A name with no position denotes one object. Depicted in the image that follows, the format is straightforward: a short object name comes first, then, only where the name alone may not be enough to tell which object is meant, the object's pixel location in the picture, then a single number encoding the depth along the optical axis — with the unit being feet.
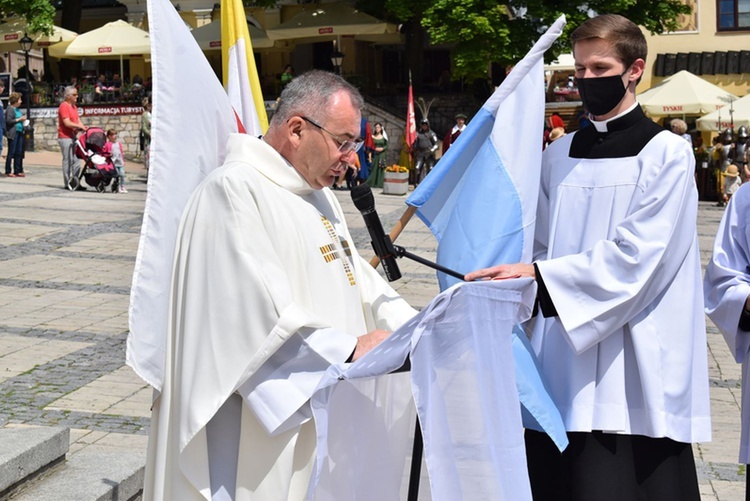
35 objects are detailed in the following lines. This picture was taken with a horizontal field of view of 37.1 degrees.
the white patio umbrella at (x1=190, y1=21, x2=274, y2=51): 104.78
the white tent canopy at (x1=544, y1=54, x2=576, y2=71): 104.98
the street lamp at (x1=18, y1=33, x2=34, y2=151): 93.56
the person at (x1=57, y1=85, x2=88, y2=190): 62.80
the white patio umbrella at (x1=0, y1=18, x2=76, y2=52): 103.71
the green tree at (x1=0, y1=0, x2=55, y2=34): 100.68
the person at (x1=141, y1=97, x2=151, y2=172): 73.84
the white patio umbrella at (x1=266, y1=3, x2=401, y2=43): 100.89
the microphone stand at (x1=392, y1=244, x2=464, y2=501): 9.72
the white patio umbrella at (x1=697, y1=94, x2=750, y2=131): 82.07
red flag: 84.63
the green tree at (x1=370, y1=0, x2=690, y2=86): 91.30
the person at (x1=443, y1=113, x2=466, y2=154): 75.92
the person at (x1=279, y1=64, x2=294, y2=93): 92.68
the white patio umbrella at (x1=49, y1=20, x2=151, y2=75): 97.09
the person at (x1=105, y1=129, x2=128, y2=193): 64.50
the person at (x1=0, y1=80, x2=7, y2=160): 66.49
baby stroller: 63.52
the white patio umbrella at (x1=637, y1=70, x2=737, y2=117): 84.23
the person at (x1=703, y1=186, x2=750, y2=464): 13.14
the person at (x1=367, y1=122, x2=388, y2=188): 83.35
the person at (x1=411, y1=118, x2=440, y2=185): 84.12
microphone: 9.91
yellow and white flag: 15.37
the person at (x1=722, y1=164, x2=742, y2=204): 73.01
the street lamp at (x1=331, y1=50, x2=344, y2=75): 90.79
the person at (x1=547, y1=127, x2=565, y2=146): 49.70
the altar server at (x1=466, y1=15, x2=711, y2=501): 10.93
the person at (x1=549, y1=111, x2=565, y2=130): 78.77
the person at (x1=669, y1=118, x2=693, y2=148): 43.73
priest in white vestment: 9.59
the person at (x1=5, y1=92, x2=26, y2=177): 69.10
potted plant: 73.67
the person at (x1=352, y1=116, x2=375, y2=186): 78.54
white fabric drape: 9.22
